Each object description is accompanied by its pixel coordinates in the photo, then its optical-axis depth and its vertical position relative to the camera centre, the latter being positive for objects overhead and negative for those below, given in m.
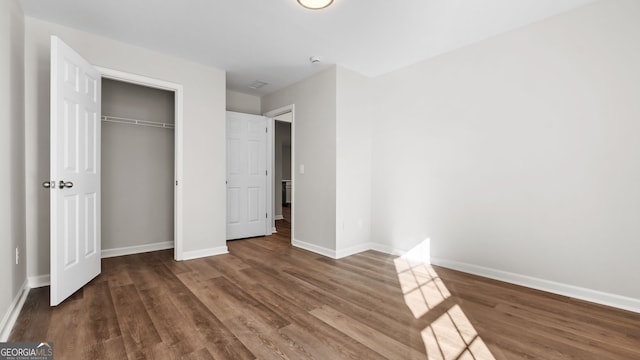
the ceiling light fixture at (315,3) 2.36 +1.49
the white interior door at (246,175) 4.73 +0.10
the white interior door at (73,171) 2.29 +0.08
